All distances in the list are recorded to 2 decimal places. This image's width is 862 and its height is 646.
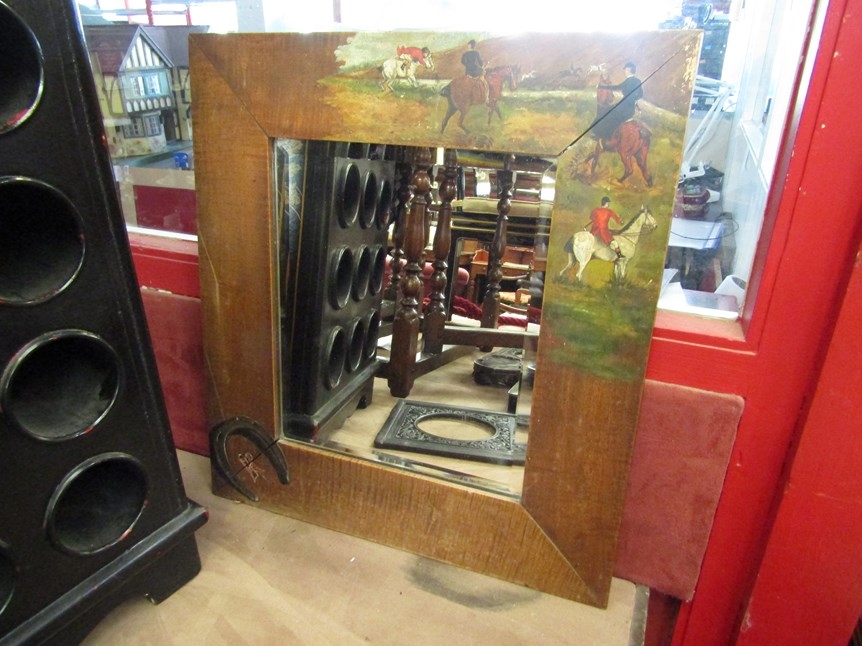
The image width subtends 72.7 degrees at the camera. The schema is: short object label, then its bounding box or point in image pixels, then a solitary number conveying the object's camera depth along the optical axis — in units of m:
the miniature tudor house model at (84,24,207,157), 0.79
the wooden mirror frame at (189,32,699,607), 0.59
